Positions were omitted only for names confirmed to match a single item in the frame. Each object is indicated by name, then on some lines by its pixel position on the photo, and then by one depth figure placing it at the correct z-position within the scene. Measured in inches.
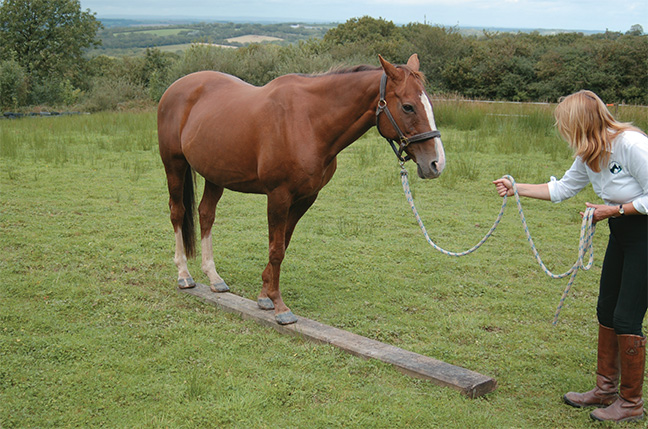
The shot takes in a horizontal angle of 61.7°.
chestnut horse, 153.1
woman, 119.5
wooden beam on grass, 135.3
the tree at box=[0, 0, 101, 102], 1434.5
